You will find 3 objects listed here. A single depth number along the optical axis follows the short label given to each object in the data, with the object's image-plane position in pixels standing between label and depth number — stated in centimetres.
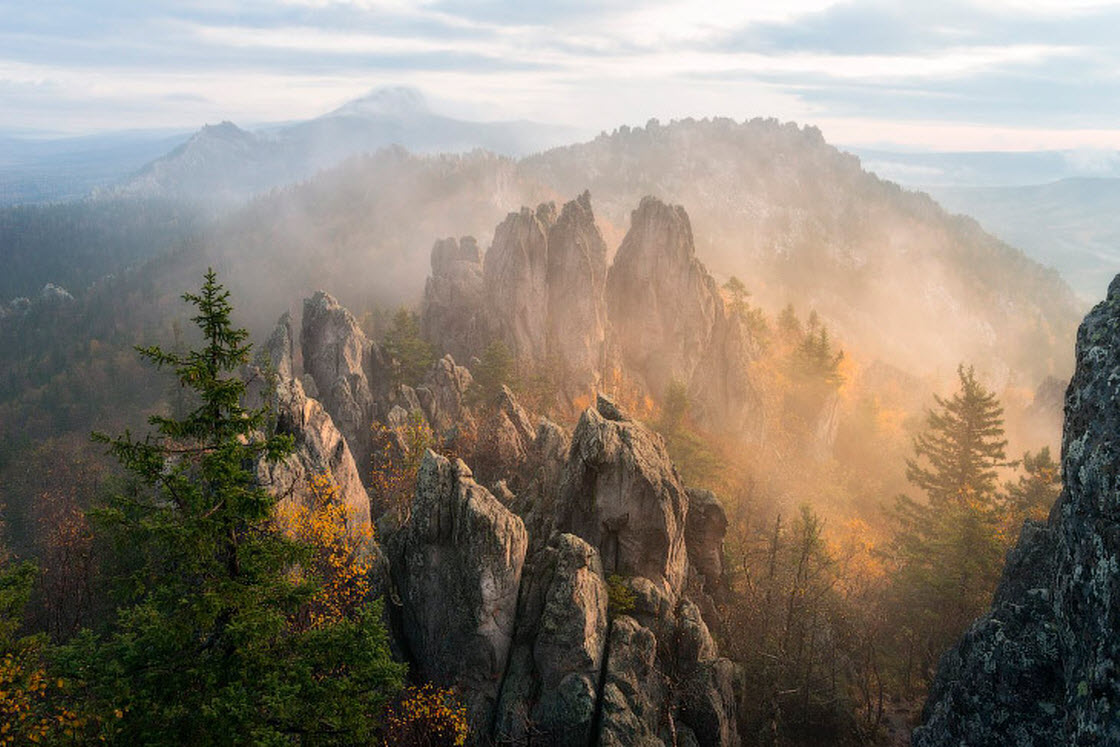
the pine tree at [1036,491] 4153
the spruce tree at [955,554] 3300
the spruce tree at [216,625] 1229
